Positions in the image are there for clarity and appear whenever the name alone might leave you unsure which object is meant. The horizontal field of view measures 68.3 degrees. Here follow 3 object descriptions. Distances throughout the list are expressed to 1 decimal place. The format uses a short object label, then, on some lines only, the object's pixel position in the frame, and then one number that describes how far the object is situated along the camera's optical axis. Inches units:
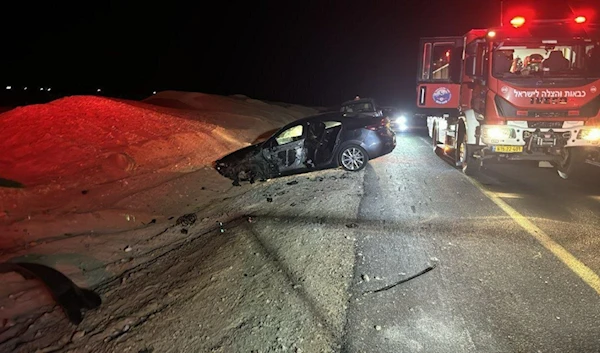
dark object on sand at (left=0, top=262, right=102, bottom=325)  175.2
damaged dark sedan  395.5
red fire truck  348.2
